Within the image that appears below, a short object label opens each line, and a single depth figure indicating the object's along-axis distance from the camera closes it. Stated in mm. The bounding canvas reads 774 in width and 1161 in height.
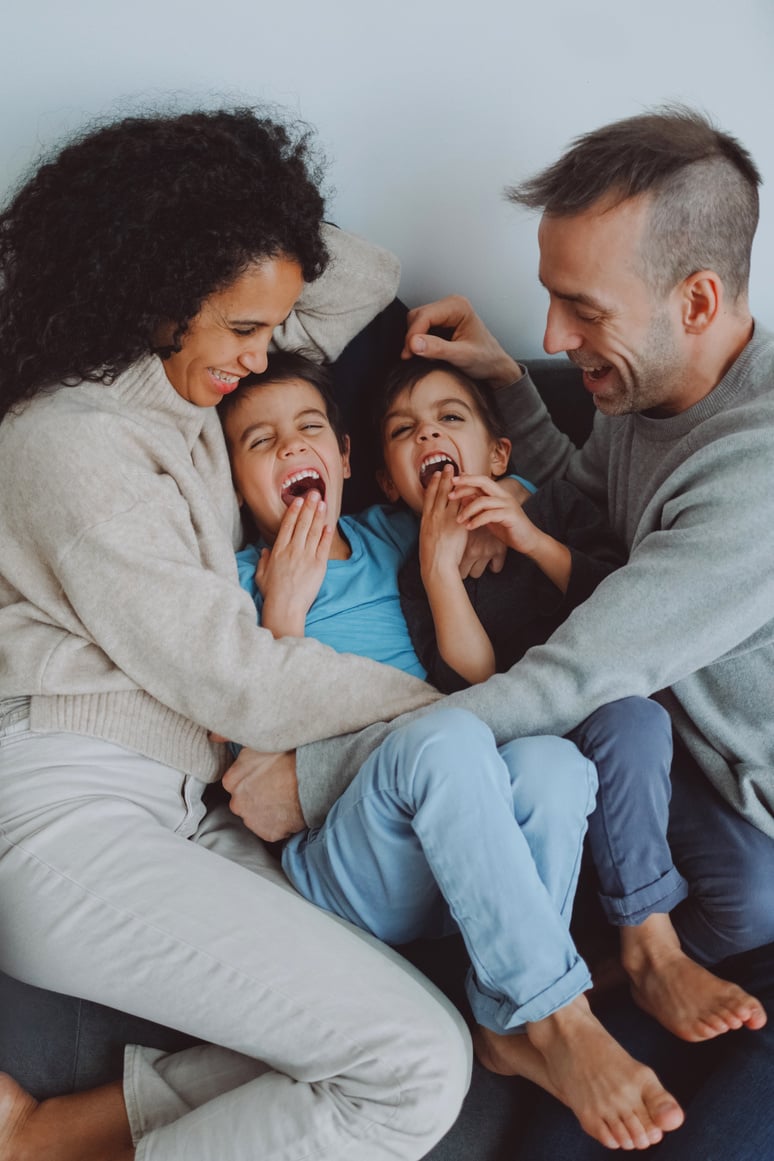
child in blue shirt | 1188
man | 1317
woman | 1229
